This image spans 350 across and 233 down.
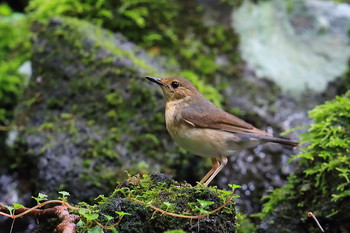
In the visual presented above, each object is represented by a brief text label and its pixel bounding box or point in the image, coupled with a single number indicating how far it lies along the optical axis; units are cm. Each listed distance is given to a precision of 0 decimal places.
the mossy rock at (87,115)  1087
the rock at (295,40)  1502
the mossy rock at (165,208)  555
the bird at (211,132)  889
